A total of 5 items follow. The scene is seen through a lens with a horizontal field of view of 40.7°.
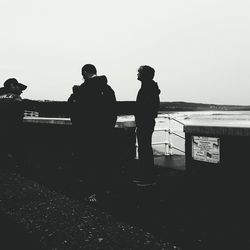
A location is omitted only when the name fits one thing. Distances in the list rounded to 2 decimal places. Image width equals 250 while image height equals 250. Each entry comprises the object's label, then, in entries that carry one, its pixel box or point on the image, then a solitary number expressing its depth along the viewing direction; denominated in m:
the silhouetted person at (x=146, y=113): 5.55
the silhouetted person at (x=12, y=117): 6.71
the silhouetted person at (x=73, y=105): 5.05
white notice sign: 4.89
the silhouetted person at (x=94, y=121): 4.75
